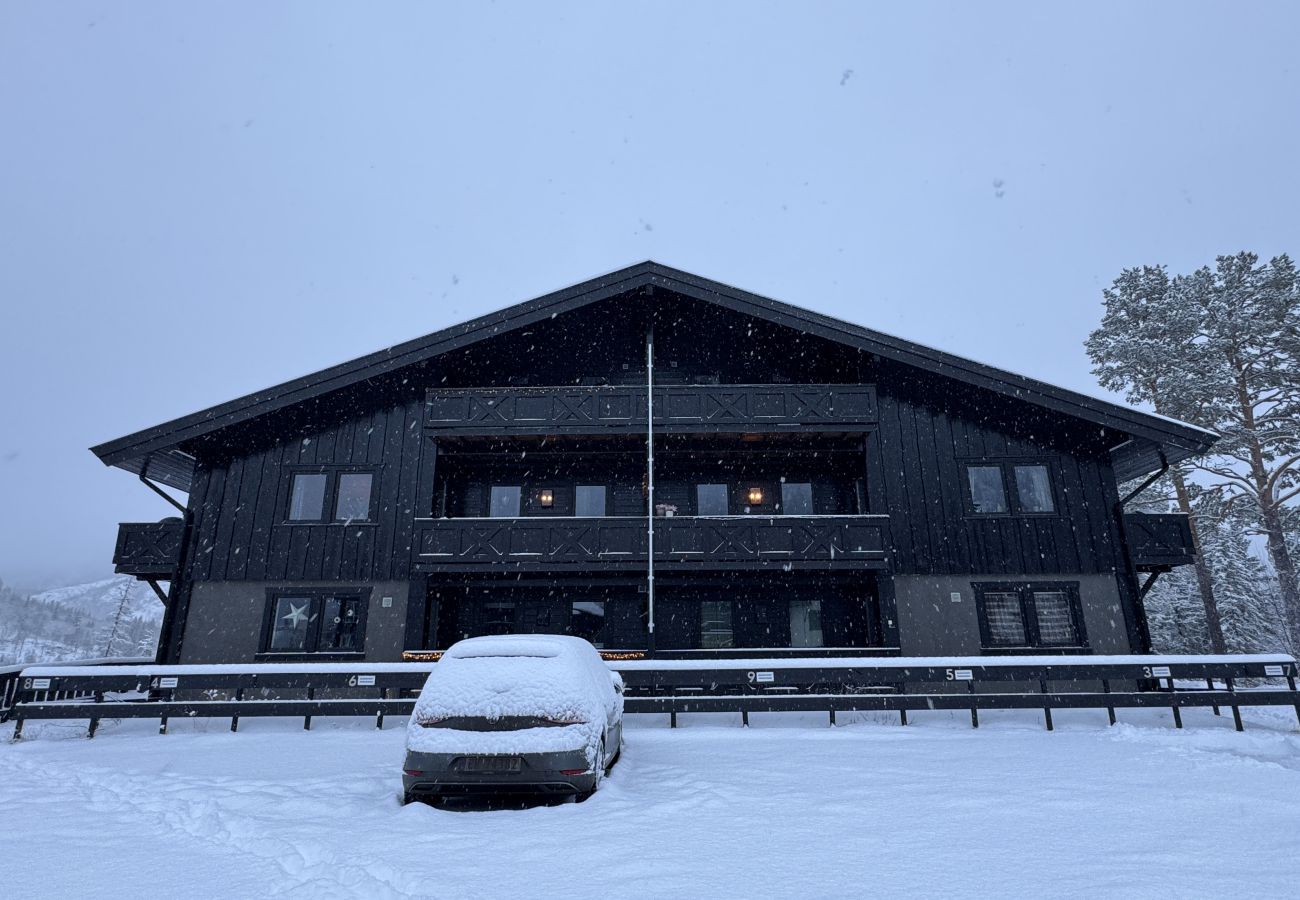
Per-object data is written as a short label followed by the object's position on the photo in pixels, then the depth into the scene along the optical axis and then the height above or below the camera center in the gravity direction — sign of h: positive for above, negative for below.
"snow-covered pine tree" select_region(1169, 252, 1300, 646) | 26.20 +9.93
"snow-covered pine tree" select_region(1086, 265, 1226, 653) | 27.52 +12.50
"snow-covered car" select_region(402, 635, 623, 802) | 6.10 -0.53
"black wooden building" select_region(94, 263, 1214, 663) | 17.48 +4.33
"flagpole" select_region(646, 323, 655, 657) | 16.33 +4.50
